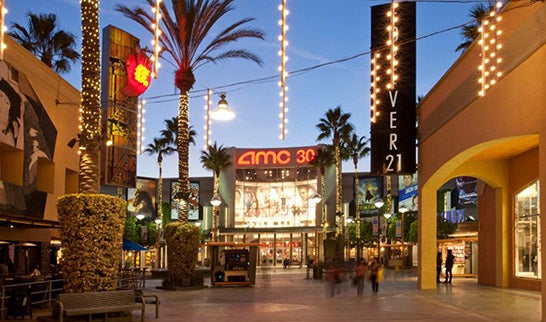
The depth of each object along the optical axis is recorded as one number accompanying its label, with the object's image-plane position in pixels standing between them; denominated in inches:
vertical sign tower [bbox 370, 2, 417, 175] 1031.6
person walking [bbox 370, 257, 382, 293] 1079.8
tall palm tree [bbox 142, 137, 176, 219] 2940.5
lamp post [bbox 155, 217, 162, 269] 2511.4
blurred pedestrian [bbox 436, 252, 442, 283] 1317.7
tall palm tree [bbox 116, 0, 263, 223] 1113.4
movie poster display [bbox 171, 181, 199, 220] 3516.2
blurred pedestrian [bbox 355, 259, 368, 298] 986.1
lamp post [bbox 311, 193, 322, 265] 1536.7
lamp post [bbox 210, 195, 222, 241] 1588.3
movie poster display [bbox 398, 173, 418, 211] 2967.5
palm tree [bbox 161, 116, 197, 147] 2800.2
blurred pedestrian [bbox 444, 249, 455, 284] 1258.0
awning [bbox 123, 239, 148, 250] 1401.3
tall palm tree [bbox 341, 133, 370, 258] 2801.2
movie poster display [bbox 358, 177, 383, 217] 3398.1
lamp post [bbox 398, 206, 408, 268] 1789.2
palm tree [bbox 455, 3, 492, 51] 1354.8
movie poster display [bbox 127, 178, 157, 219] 3358.8
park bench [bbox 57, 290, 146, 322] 577.9
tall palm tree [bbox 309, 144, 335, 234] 2689.5
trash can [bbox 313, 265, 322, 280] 1674.6
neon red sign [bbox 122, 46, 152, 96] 1364.4
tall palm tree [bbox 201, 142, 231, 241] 2933.1
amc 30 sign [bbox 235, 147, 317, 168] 3412.9
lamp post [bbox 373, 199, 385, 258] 1581.2
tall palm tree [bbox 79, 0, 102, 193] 647.8
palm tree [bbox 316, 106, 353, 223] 2331.4
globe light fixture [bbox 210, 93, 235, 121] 773.1
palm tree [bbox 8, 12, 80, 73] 1453.0
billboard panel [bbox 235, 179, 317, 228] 3452.3
